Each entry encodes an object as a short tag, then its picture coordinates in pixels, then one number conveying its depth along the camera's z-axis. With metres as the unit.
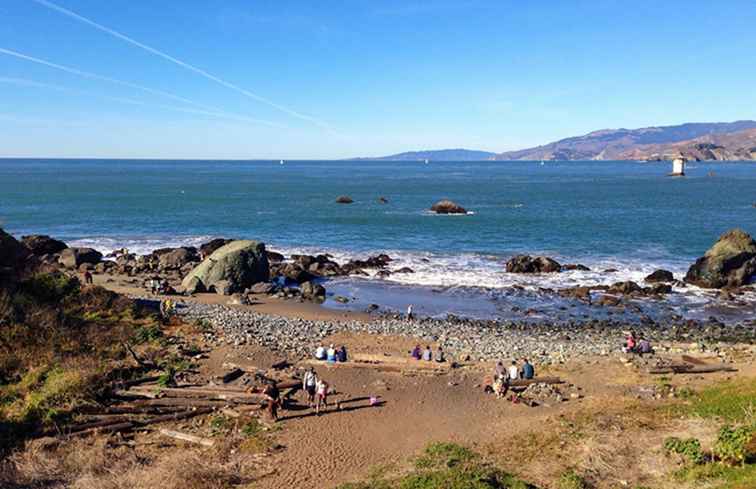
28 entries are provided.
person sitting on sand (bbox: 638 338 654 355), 25.17
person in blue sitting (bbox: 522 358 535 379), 21.53
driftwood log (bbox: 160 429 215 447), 16.16
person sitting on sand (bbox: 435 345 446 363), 23.50
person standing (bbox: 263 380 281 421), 17.91
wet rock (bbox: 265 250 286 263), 48.64
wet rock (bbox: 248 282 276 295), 37.72
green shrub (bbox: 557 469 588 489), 13.07
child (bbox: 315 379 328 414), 18.73
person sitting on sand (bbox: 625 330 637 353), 25.23
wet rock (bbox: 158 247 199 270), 45.41
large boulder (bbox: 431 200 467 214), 80.44
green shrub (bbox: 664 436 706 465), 13.85
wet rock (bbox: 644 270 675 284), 40.57
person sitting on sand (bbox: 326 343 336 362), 23.16
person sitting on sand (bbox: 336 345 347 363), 23.33
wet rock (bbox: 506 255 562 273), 44.47
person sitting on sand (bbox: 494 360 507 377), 20.92
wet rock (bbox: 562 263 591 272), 45.19
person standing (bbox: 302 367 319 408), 19.47
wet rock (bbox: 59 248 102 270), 44.94
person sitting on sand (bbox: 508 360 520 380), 21.31
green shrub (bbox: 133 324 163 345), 24.26
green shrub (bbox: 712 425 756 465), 13.04
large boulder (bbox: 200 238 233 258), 50.34
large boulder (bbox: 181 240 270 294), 37.88
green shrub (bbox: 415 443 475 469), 14.85
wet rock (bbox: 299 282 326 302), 37.00
